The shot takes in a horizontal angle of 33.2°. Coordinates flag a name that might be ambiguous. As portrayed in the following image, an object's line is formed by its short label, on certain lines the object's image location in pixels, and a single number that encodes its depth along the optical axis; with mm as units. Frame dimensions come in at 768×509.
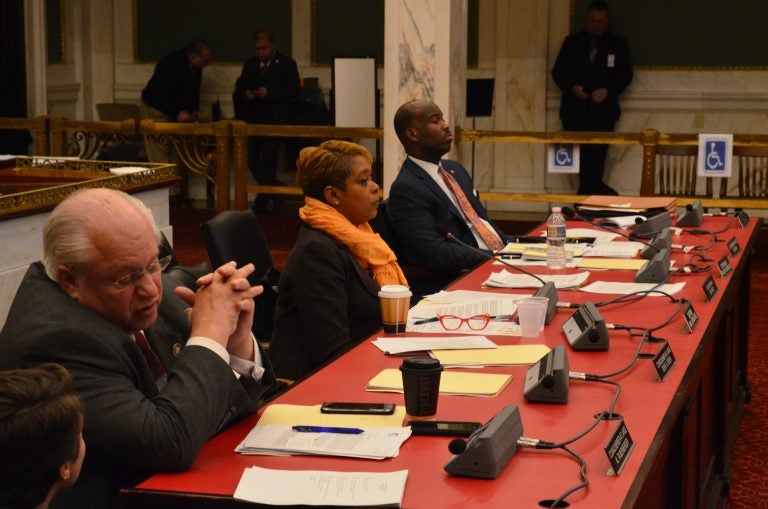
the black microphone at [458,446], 2494
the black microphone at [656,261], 4691
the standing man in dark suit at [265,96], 12195
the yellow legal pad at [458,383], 3100
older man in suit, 2551
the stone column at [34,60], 12773
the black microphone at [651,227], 5891
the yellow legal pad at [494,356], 3393
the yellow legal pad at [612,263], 5090
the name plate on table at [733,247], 5580
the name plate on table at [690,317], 3836
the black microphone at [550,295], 4012
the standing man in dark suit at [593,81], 11672
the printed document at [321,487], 2348
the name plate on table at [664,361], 3217
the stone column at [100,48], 13672
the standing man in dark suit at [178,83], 12727
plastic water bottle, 5129
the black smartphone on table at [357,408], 2895
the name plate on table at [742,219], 6484
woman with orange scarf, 4180
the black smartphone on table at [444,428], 2744
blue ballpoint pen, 2746
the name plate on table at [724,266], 4948
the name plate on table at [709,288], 4375
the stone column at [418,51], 9227
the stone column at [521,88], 12312
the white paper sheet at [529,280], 4652
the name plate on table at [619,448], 2484
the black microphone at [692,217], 6305
